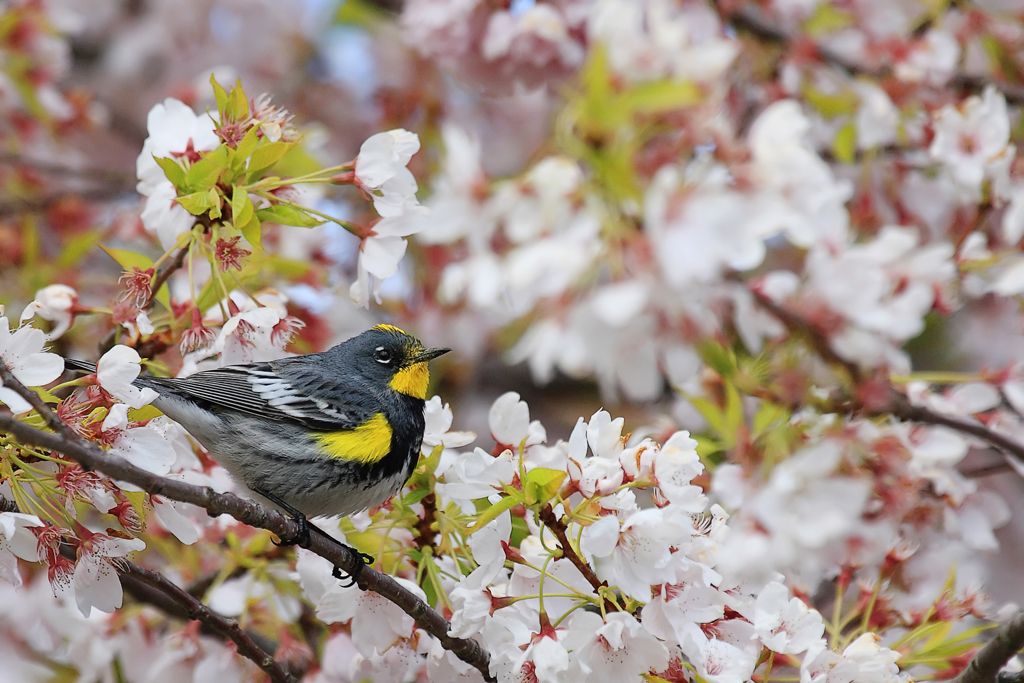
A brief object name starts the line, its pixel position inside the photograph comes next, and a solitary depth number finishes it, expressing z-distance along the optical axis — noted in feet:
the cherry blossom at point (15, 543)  14.71
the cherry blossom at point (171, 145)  16.93
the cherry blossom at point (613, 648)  14.15
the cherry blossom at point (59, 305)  17.89
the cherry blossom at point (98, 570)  15.83
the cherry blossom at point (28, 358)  14.92
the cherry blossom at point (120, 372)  15.14
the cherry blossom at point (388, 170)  16.10
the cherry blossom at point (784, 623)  14.61
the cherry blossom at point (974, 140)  18.33
